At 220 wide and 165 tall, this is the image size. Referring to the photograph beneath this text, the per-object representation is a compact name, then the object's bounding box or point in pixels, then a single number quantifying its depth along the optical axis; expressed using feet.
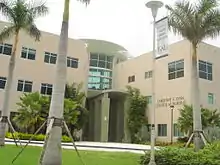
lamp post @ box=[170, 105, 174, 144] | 79.42
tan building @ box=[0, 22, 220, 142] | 80.58
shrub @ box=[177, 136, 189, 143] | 72.27
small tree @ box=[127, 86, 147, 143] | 88.58
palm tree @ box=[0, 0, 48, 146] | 45.13
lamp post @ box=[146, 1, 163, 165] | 26.73
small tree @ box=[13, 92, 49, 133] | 70.82
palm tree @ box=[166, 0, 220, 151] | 40.07
